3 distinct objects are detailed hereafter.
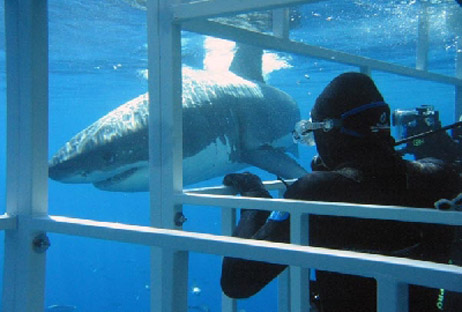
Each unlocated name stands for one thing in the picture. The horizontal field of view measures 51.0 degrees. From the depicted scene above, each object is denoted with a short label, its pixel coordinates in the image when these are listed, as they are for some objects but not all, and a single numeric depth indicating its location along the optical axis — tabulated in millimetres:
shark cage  947
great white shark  6281
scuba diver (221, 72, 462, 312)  1714
